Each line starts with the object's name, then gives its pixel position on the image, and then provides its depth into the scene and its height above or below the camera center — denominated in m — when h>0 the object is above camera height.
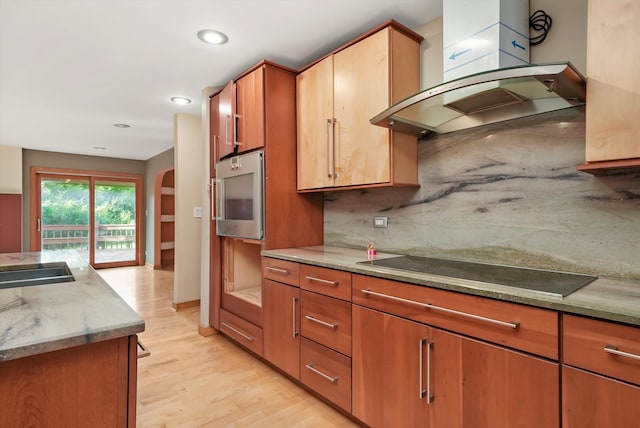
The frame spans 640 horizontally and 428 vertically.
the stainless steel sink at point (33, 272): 1.67 -0.31
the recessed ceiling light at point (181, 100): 3.44 +1.20
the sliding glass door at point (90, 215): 6.19 -0.03
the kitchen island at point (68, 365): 0.70 -0.35
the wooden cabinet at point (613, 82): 1.12 +0.46
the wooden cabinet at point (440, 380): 1.07 -0.65
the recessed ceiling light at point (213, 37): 2.16 +1.19
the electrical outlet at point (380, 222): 2.26 -0.07
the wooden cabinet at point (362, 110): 1.90 +0.65
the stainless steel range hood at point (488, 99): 1.22 +0.52
